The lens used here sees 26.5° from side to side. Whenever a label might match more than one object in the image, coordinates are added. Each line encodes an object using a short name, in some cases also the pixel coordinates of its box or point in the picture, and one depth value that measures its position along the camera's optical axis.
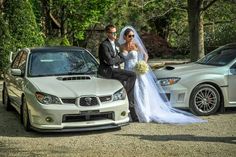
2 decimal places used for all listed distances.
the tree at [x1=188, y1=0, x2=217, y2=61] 18.32
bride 10.17
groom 10.21
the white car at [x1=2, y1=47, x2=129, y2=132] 8.62
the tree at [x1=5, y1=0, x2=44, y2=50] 19.81
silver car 10.63
